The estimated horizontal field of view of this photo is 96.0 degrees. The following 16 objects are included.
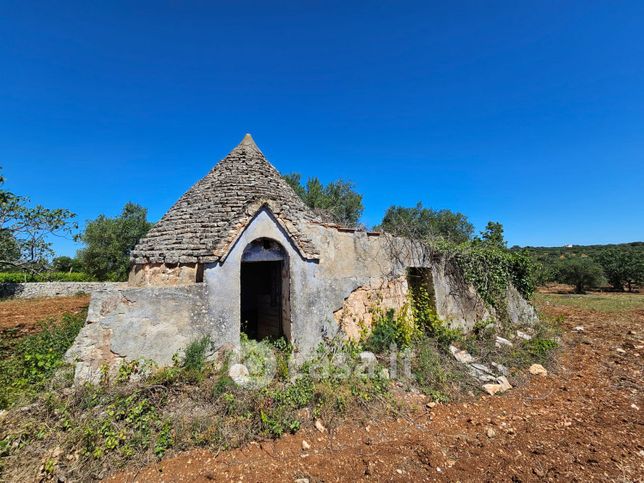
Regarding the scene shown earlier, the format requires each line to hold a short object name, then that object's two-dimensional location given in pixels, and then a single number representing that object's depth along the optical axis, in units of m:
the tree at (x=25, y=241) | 7.92
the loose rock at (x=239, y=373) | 5.53
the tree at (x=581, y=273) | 25.64
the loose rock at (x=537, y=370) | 7.09
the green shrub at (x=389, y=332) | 7.39
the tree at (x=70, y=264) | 30.70
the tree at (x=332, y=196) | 20.78
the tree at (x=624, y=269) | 25.50
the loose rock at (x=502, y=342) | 8.41
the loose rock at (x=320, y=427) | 4.73
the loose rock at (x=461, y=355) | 7.28
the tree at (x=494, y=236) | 12.15
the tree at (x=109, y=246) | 25.75
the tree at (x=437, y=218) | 27.25
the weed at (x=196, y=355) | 5.43
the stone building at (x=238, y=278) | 5.23
